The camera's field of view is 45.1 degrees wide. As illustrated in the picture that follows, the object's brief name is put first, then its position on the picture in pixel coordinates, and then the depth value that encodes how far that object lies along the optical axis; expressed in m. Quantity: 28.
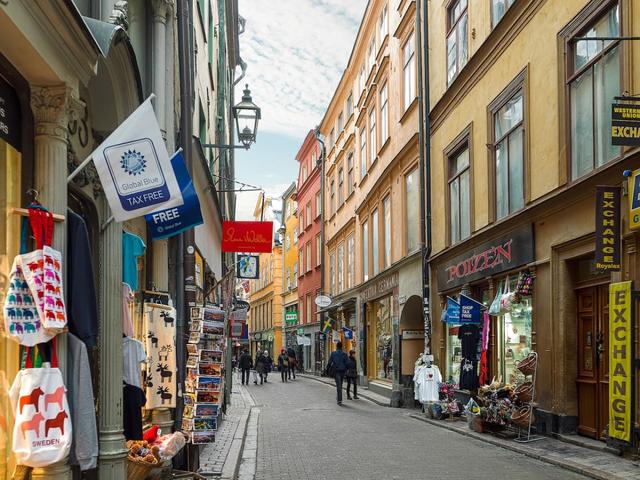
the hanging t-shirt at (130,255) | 7.67
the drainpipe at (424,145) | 20.24
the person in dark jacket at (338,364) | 22.44
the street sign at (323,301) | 35.53
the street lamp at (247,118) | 13.52
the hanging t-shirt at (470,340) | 15.96
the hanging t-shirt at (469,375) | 16.03
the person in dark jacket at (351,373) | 23.17
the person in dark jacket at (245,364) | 34.92
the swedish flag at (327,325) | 36.07
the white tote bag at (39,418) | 4.81
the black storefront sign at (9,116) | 4.91
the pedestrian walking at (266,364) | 35.12
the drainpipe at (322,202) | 40.88
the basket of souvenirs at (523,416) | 12.45
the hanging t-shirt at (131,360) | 7.34
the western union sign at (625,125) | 8.86
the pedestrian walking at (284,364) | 37.75
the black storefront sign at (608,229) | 10.45
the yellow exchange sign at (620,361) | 10.02
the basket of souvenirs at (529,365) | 12.60
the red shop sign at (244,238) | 17.23
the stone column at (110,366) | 6.59
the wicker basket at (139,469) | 7.28
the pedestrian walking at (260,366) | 34.50
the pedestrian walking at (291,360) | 40.16
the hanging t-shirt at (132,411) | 7.31
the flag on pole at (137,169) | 5.66
